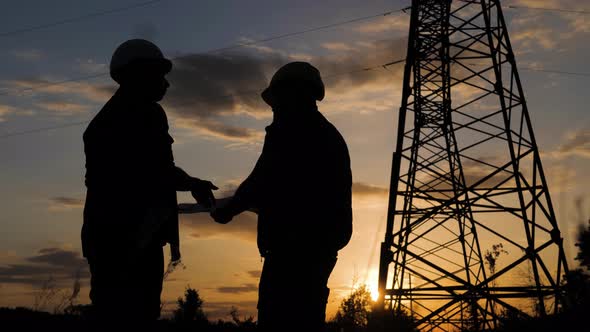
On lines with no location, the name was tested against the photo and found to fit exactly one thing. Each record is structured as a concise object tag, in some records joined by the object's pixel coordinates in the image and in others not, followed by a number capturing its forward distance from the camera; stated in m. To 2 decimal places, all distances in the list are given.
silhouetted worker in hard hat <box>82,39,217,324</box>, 4.84
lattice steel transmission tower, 16.98
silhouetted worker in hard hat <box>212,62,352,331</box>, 4.66
